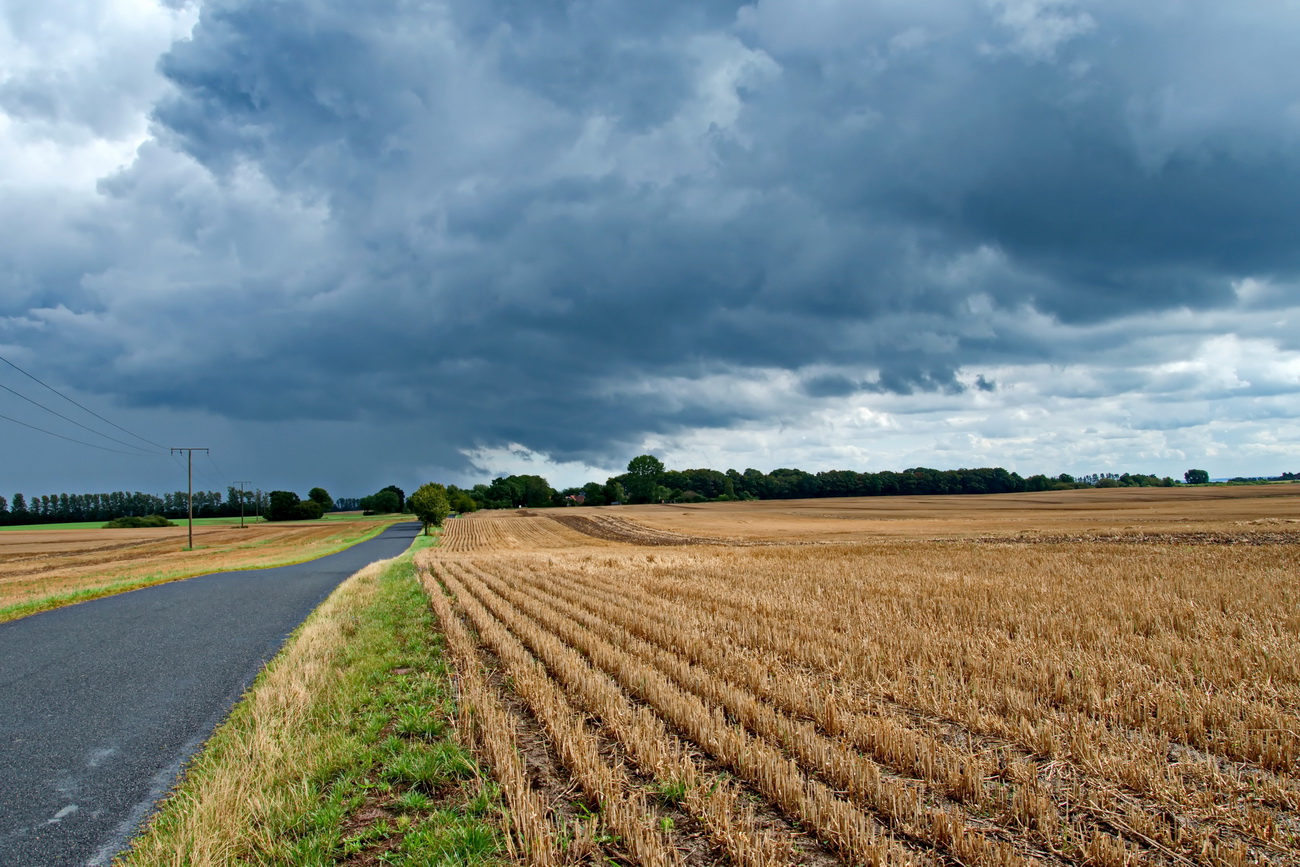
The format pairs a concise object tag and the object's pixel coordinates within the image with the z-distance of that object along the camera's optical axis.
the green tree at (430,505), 94.44
